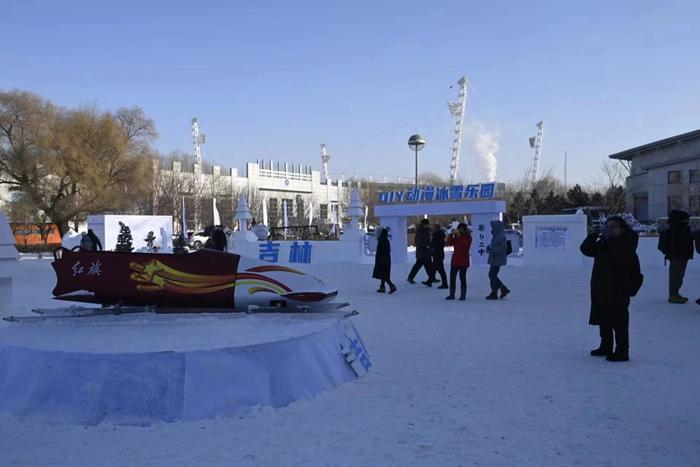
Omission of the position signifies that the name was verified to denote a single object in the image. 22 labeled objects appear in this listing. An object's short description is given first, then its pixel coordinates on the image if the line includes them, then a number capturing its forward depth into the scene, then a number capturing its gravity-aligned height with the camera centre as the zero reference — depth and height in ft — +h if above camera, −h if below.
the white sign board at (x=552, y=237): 60.95 -1.35
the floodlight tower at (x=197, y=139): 367.45 +57.94
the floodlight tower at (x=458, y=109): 272.92 +56.51
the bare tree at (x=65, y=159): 121.08 +15.32
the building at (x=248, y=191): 173.58 +15.03
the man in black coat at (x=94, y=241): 48.55 -1.11
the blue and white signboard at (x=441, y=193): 66.59 +3.99
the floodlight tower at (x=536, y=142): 314.80 +48.88
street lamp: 92.38 +13.89
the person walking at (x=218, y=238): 49.19 -0.94
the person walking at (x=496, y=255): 36.01 -1.90
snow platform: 14.76 -4.07
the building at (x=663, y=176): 155.06 +14.33
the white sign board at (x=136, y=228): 91.35 -0.01
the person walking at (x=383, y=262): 41.34 -2.66
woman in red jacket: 35.78 -1.76
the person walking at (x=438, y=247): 44.01 -1.69
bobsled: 22.26 -2.14
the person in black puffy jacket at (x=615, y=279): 19.84 -1.95
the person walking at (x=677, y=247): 33.86 -1.41
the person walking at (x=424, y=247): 44.83 -1.70
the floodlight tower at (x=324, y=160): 394.52 +47.39
